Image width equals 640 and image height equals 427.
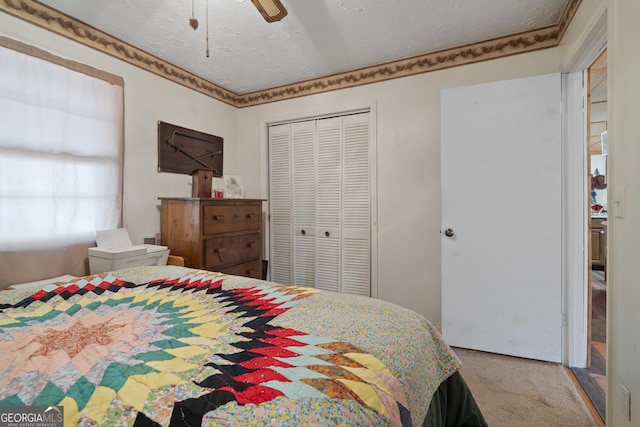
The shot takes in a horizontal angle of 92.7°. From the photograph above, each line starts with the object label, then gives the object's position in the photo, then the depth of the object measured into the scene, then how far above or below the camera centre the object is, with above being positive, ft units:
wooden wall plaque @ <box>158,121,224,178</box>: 8.89 +1.98
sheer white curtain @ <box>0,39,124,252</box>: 5.96 +1.33
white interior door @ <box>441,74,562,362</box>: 7.07 -0.12
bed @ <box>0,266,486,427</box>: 1.98 -1.23
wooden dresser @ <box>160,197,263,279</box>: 7.92 -0.56
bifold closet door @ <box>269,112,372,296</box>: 9.93 +0.33
